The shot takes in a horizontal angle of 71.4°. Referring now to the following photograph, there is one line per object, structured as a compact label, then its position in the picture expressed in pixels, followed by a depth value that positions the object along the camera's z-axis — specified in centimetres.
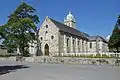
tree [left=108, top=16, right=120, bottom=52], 2074
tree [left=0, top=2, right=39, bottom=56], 1798
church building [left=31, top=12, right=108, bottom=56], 2131
